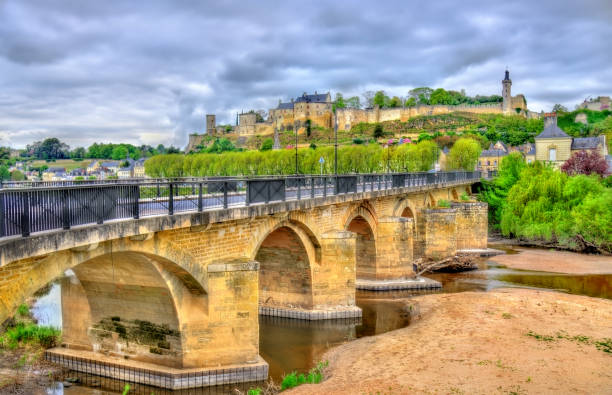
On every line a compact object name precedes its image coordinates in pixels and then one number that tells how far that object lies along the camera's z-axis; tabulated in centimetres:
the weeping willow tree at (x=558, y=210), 3584
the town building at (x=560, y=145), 6625
